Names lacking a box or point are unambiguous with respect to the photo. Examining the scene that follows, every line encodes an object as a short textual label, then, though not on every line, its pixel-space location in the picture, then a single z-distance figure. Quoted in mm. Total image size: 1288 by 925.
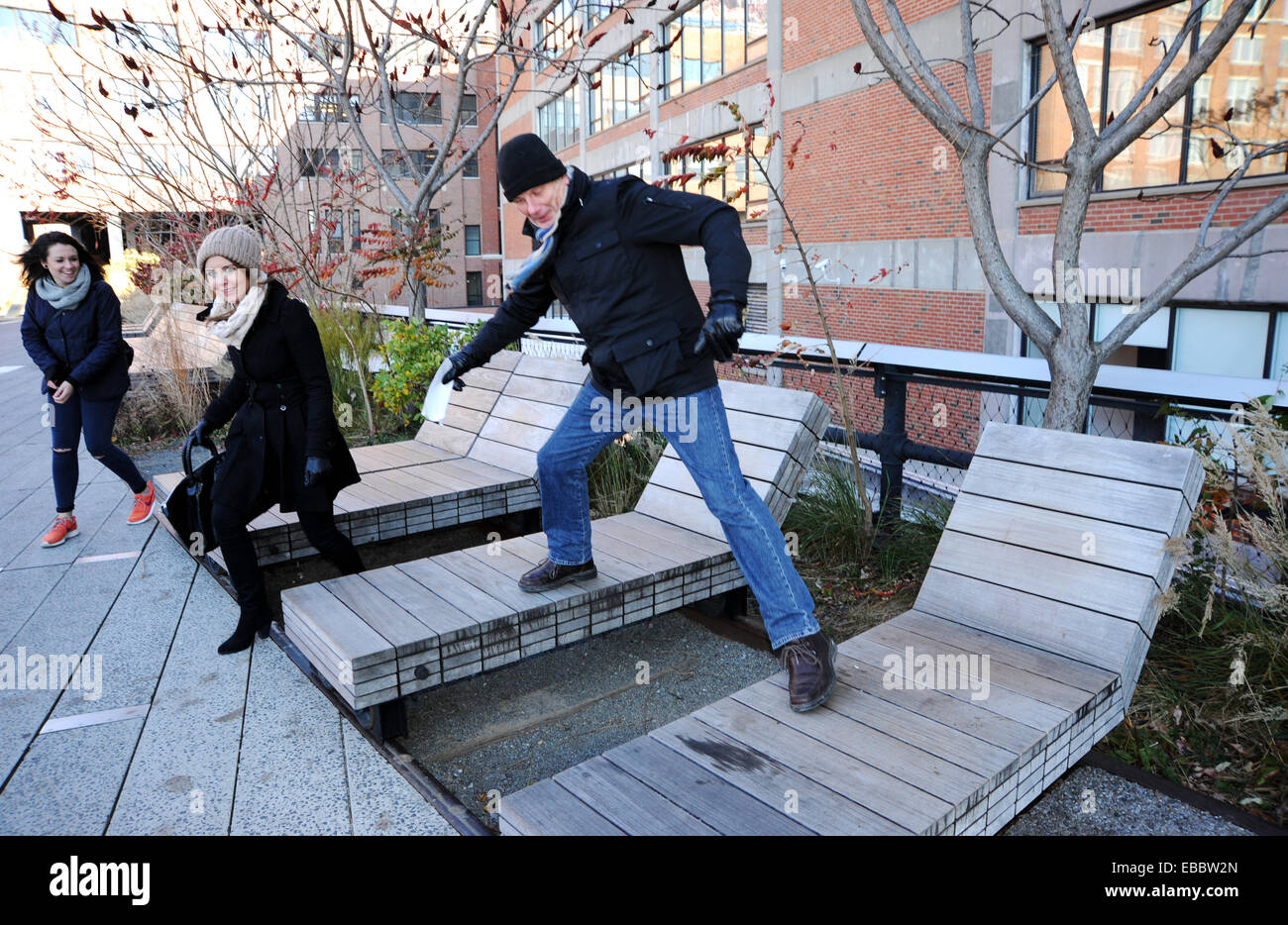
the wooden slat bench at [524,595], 3084
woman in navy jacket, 5449
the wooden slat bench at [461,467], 4695
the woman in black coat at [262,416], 3895
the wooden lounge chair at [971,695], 2277
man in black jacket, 2928
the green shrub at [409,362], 7805
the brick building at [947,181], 13523
